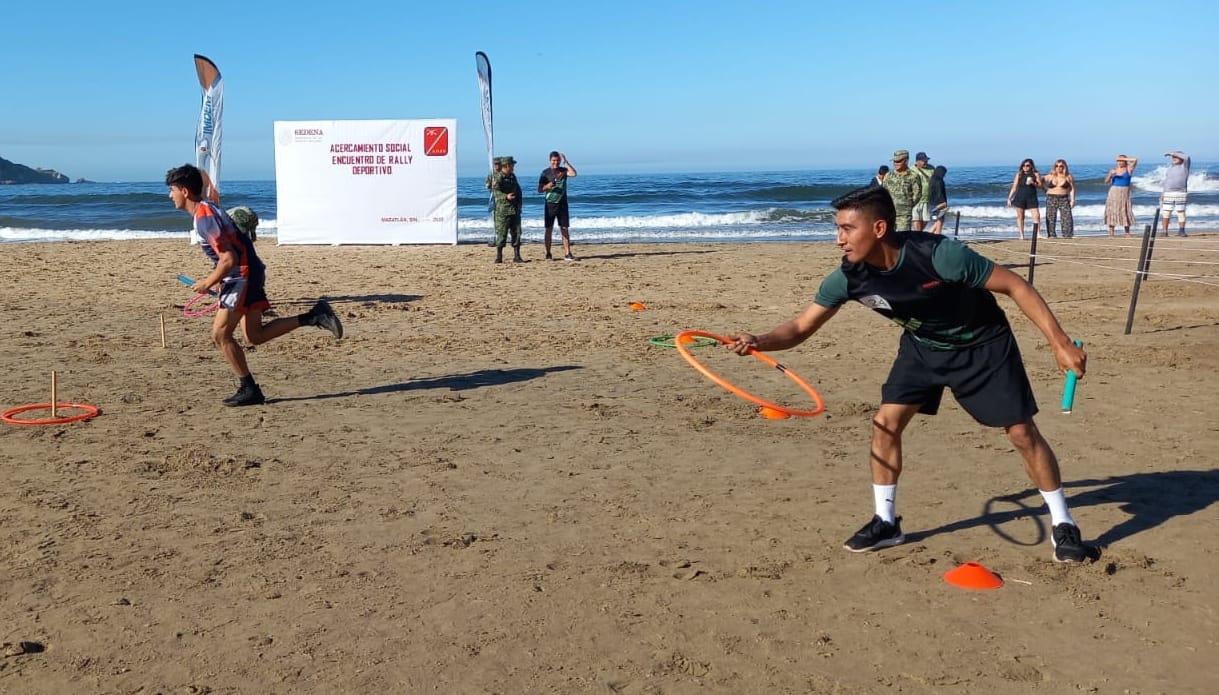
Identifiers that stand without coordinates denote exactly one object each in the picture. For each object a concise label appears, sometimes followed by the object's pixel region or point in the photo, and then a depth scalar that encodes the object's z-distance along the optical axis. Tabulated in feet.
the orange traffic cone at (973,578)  15.60
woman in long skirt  75.41
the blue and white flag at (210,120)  71.10
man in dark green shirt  15.43
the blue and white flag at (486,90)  73.36
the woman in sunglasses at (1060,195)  72.95
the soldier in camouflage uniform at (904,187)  52.37
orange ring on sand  24.29
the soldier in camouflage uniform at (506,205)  59.77
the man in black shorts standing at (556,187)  61.16
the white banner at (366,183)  73.00
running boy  25.99
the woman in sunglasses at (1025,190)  71.41
